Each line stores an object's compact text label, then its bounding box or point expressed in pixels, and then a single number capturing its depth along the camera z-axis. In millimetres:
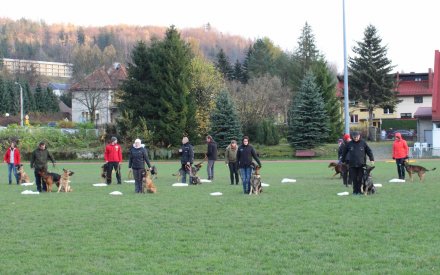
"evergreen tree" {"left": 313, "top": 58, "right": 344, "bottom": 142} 59062
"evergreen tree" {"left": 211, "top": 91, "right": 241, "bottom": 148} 50812
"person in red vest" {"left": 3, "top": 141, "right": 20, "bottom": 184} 25562
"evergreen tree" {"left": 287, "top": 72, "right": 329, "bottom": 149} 49594
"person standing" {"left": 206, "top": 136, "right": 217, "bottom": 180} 24828
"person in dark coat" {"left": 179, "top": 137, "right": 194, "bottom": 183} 23562
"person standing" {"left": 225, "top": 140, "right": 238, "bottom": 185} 22975
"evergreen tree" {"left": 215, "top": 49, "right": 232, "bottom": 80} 91062
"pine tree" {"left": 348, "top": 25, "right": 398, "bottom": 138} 66688
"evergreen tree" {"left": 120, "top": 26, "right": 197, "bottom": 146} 51812
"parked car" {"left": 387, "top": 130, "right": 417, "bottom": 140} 66188
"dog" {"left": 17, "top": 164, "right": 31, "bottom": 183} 25391
